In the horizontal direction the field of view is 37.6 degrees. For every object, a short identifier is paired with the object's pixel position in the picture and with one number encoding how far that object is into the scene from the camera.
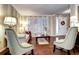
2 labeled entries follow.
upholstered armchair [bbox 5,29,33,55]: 1.79
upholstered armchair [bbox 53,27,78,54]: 1.82
